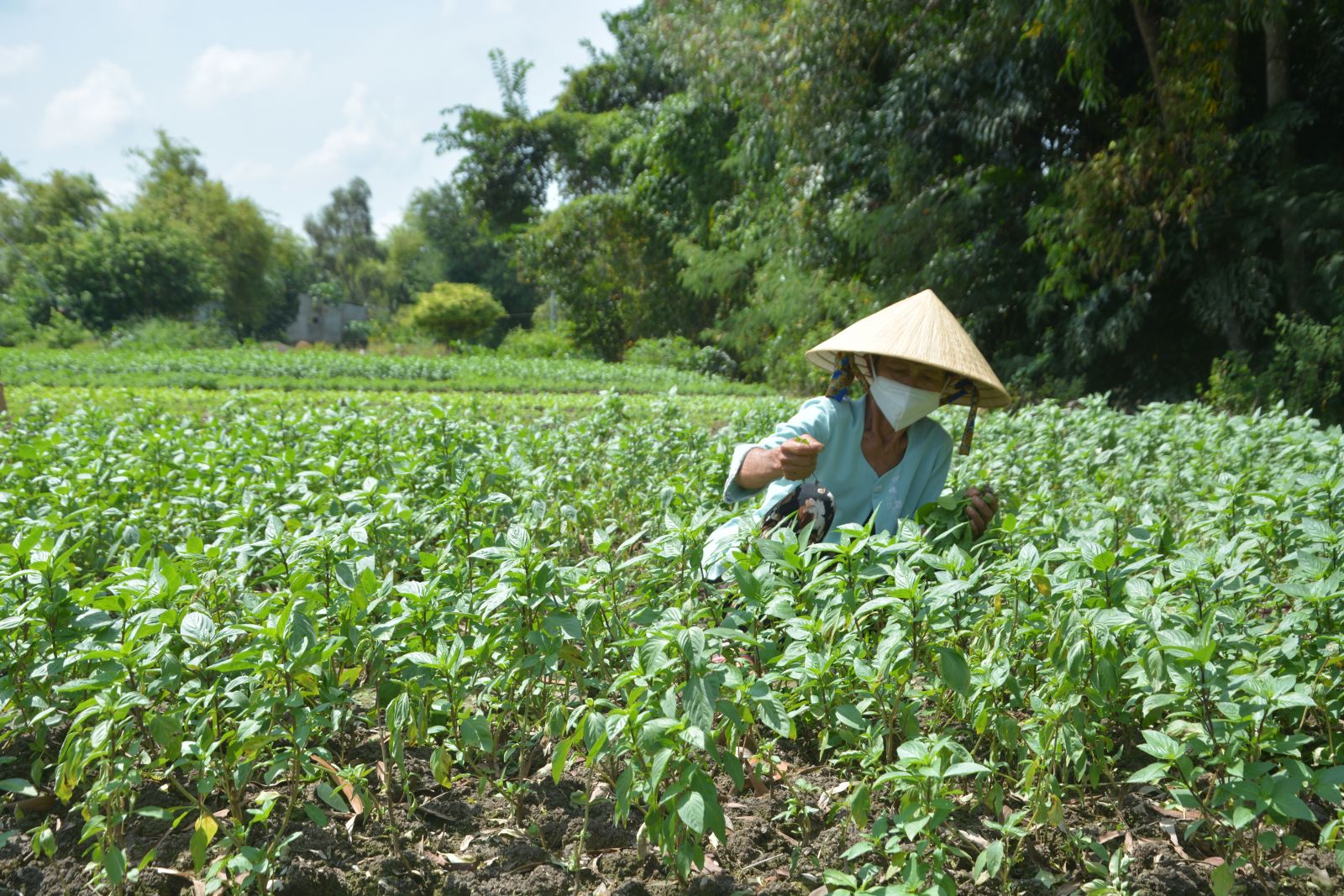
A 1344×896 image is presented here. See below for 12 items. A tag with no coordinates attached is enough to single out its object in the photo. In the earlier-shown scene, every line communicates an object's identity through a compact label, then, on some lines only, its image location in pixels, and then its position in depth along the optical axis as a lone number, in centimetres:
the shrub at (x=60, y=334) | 2869
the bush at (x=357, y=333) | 5403
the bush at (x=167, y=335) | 2822
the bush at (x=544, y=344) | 2975
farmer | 257
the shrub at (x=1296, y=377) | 768
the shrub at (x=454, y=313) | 3600
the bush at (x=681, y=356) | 2245
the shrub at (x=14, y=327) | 2897
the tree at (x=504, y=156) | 3066
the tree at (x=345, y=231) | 7644
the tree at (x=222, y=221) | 4225
